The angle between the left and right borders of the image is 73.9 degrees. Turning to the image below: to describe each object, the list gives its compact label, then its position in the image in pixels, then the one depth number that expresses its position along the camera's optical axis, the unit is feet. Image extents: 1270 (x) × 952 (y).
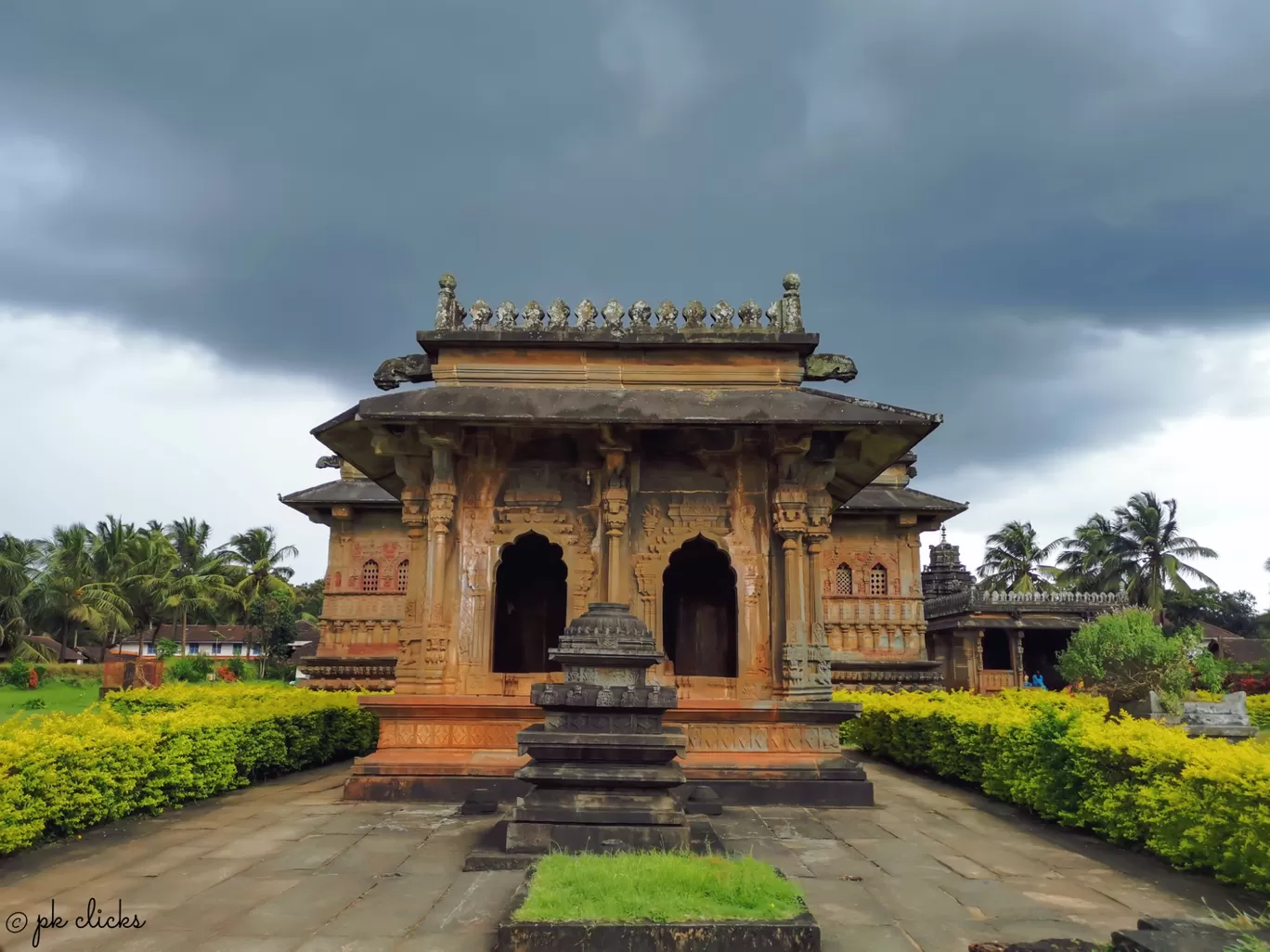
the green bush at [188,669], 143.33
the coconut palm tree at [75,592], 152.46
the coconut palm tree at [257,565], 176.24
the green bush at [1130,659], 43.62
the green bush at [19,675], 125.39
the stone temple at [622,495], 36.11
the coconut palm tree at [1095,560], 169.99
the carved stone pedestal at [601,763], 23.24
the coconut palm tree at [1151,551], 166.71
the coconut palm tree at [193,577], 162.09
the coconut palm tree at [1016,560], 182.50
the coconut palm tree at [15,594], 152.76
